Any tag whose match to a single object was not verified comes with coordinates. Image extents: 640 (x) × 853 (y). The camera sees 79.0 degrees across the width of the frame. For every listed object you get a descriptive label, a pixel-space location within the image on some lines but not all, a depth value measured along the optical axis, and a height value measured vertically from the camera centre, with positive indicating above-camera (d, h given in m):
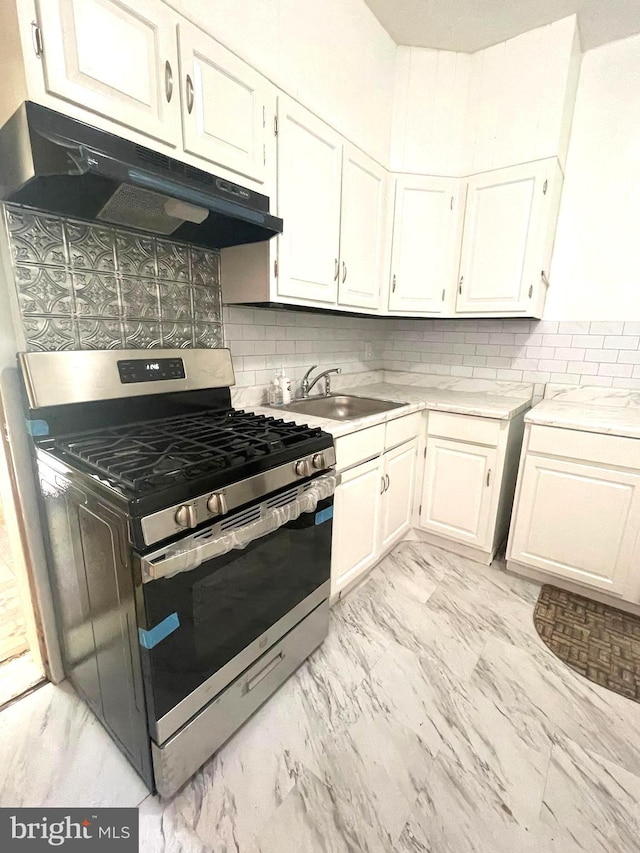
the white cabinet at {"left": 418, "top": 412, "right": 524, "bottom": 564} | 2.13 -0.81
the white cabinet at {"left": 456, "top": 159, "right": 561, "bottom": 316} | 2.06 +0.54
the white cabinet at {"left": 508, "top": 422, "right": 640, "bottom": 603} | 1.82 -0.87
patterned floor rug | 1.59 -1.33
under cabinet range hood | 0.94 +0.40
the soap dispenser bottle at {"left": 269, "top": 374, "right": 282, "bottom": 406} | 2.05 -0.30
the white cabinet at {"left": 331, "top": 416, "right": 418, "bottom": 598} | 1.77 -0.87
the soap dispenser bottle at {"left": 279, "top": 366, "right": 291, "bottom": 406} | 2.05 -0.28
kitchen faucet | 2.27 -0.29
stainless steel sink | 2.17 -0.41
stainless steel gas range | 0.94 -0.58
